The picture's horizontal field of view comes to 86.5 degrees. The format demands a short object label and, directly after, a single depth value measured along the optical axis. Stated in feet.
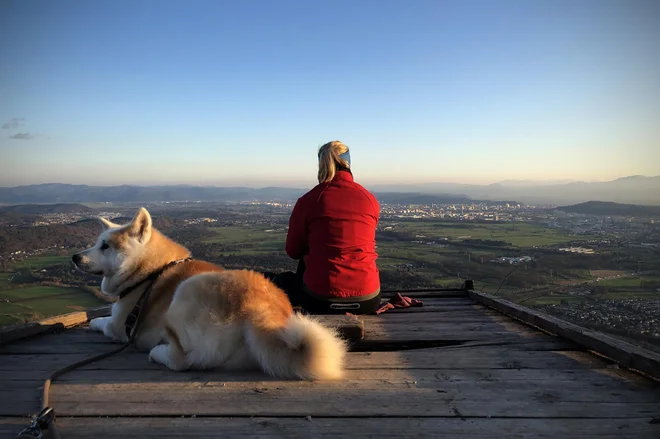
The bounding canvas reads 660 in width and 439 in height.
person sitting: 13.50
